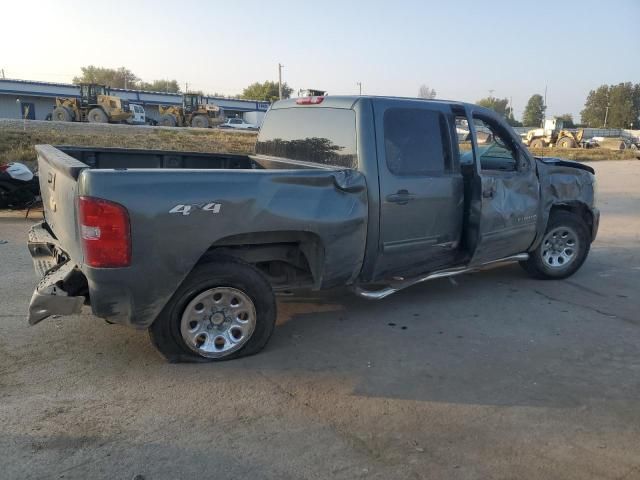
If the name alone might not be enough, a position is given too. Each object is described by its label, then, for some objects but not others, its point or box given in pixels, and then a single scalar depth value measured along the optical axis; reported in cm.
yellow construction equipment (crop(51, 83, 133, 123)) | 3909
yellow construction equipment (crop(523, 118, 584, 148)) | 4747
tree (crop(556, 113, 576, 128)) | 9639
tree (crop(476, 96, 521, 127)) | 11144
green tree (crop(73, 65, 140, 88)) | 9938
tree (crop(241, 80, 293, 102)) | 8898
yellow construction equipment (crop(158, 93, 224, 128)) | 4534
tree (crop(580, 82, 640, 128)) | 10456
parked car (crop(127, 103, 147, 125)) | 4245
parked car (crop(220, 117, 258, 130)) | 4984
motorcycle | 941
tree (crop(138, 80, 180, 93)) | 10917
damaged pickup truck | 363
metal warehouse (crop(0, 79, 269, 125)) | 5472
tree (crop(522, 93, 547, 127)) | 11953
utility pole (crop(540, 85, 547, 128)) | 11481
